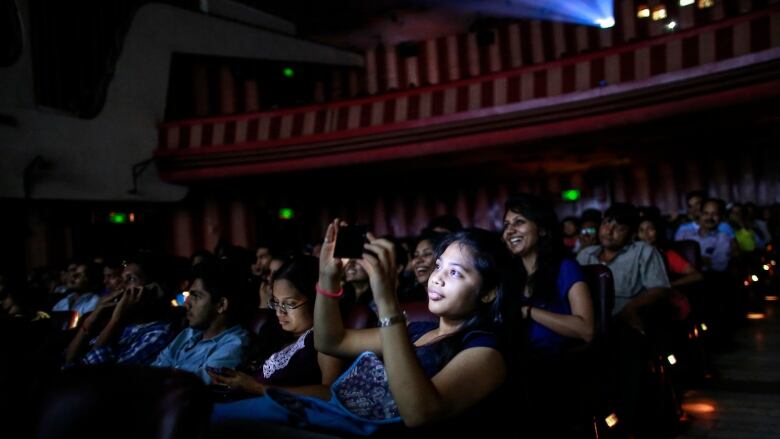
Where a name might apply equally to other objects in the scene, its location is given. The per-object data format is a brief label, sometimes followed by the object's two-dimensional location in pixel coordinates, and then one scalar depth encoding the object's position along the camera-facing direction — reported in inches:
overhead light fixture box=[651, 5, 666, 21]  354.6
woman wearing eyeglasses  62.1
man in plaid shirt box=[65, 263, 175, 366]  94.2
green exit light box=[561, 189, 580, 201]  392.2
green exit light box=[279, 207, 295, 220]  411.5
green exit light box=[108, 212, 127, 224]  322.0
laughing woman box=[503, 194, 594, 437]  72.3
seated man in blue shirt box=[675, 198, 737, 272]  167.9
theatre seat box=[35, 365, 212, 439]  40.1
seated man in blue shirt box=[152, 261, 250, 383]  82.6
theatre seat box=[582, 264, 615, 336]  85.7
